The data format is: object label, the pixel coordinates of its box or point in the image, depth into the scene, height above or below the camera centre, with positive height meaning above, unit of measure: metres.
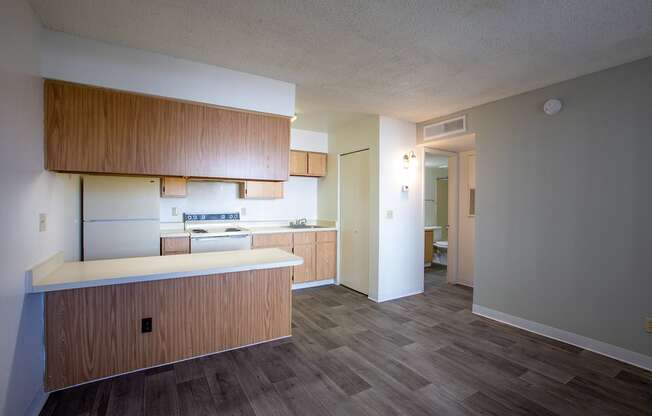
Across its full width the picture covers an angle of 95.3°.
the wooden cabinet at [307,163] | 4.77 +0.68
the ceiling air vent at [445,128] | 3.73 +1.01
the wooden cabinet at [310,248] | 4.30 -0.68
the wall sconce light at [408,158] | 4.18 +0.66
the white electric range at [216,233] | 3.75 -0.38
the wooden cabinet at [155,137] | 2.18 +0.57
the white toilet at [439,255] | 6.31 -1.08
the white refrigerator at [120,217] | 3.24 -0.15
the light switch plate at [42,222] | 1.97 -0.13
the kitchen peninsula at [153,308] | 2.02 -0.82
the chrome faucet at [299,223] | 4.96 -0.32
